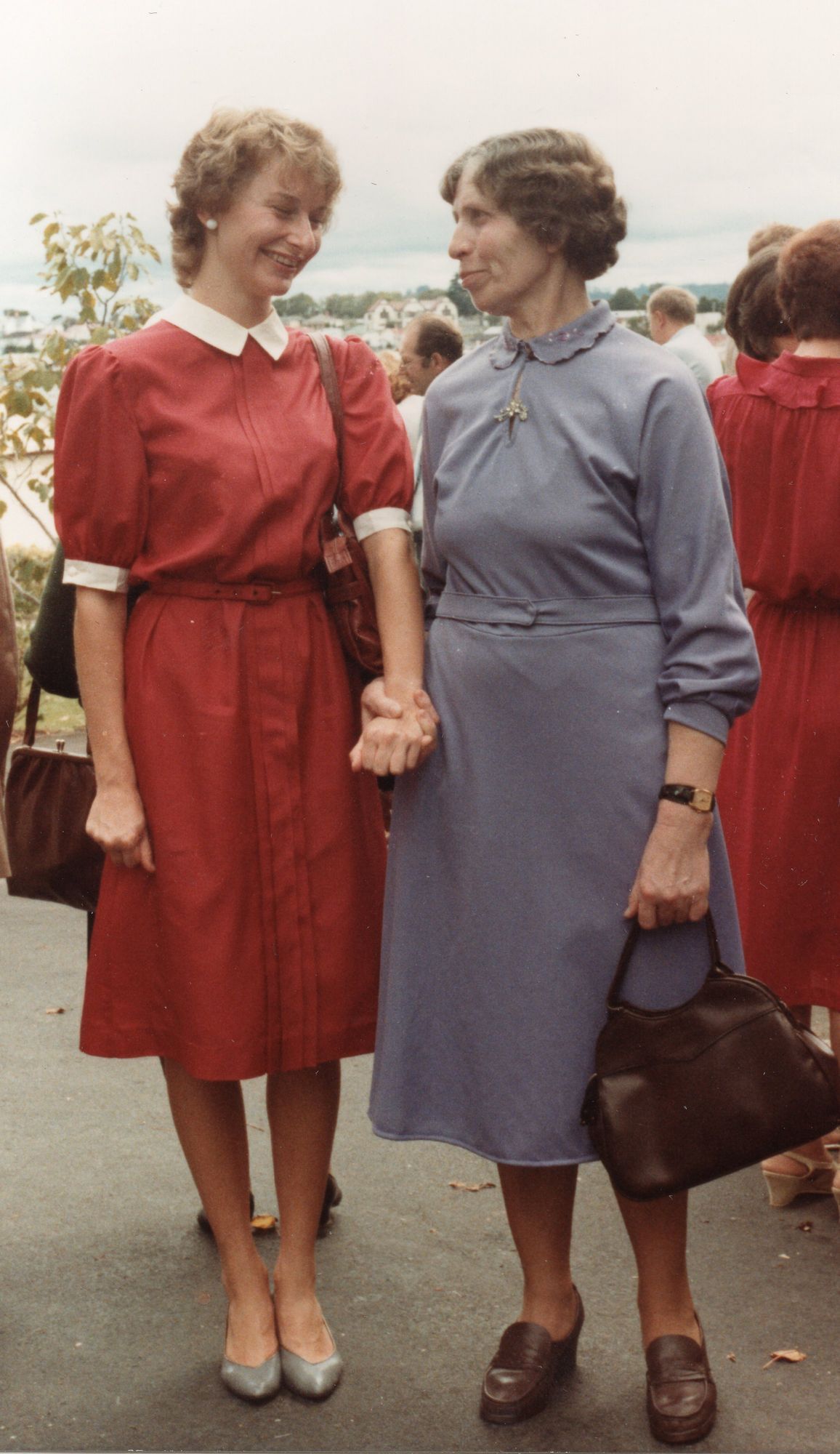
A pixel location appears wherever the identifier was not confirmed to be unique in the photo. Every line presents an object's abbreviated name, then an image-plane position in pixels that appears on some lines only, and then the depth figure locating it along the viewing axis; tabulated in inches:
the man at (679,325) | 327.9
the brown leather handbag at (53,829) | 126.7
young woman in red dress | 107.3
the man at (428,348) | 280.2
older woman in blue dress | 99.1
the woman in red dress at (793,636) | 135.4
